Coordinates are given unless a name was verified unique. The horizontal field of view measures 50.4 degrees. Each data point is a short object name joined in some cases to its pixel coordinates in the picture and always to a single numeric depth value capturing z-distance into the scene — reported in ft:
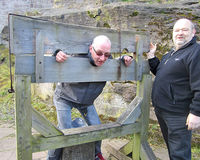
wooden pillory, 6.26
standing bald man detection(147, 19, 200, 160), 6.73
